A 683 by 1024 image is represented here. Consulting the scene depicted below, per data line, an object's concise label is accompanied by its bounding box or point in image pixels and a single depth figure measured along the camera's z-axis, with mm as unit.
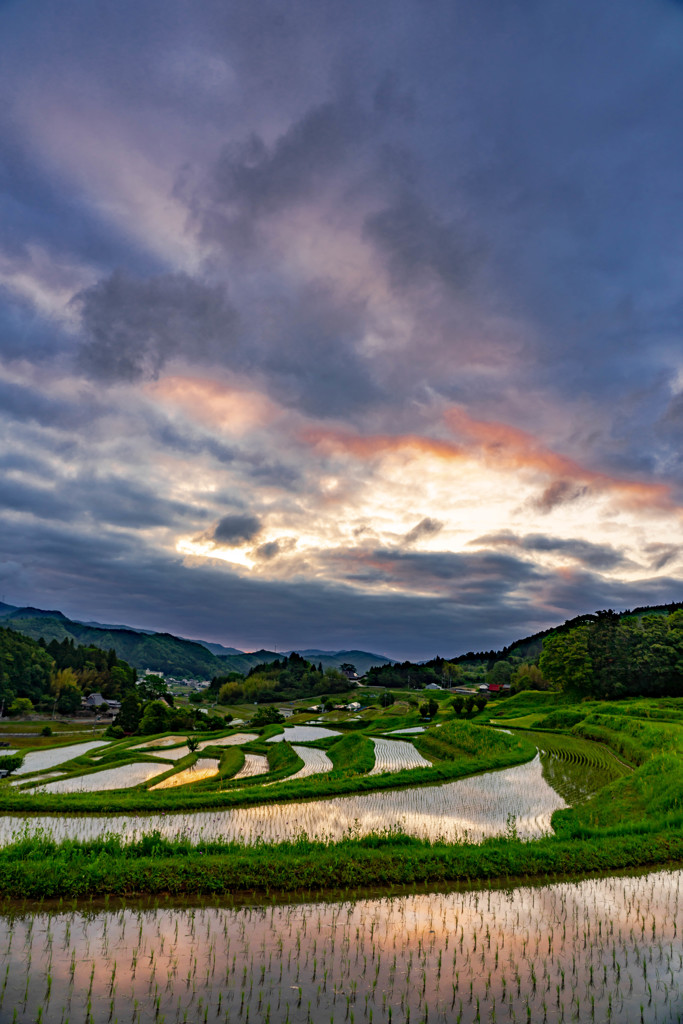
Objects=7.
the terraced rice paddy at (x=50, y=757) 33719
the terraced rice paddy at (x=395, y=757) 30391
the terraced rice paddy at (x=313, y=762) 30286
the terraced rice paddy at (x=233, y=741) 42969
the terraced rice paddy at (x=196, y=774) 27897
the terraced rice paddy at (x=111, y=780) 27141
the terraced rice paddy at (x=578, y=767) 24875
